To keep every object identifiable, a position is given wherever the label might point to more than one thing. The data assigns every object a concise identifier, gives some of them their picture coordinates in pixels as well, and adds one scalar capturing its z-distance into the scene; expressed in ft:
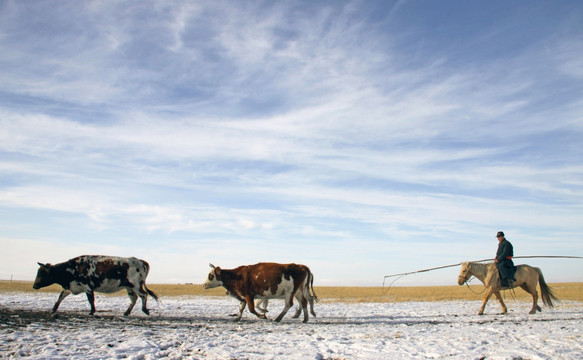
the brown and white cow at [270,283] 48.29
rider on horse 58.85
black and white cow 51.72
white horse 59.72
